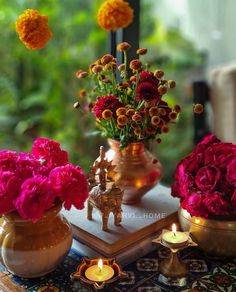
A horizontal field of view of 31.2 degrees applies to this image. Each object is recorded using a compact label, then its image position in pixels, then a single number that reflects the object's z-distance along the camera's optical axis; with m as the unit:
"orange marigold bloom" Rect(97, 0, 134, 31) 1.09
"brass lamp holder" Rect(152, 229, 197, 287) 0.90
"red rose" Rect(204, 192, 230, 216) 0.93
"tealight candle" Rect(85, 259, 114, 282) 0.85
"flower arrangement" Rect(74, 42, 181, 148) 0.96
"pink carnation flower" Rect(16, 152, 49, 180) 0.87
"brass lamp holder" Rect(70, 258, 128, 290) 0.83
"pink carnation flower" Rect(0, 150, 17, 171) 0.87
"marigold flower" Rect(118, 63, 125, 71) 1.04
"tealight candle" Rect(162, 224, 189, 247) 0.90
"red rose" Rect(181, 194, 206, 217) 0.95
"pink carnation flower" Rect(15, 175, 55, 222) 0.79
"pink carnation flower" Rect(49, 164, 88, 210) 0.84
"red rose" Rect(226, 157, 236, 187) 0.94
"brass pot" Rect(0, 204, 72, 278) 0.85
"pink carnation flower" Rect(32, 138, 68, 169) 0.93
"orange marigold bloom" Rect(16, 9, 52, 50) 0.97
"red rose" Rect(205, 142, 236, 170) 0.98
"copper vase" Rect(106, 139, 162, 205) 1.09
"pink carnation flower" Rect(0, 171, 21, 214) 0.81
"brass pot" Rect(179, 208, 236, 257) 0.95
